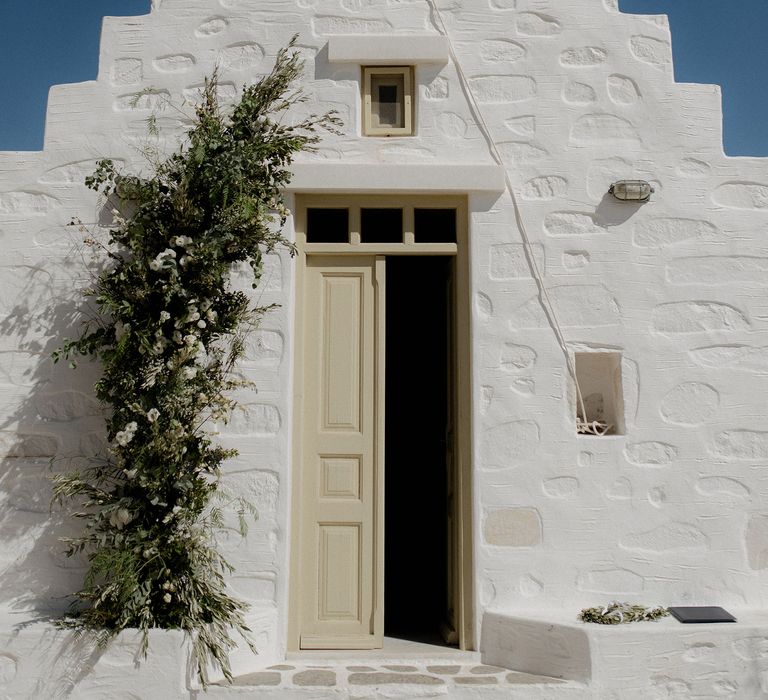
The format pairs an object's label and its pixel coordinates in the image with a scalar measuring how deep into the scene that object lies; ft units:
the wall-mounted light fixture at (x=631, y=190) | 14.85
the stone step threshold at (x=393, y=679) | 12.35
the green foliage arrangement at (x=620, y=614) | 13.08
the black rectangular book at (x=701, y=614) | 13.07
